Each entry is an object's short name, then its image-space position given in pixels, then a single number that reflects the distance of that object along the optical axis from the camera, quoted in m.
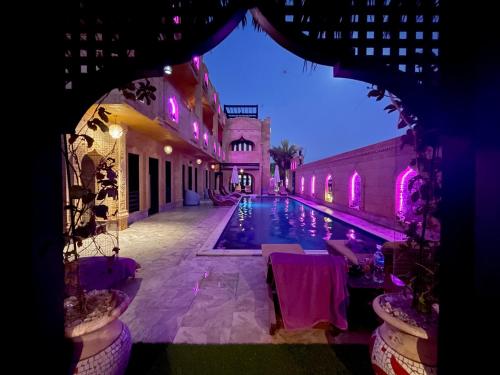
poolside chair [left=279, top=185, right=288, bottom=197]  30.16
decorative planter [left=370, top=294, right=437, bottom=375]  1.78
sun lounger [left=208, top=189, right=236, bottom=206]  15.73
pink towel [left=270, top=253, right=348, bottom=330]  2.80
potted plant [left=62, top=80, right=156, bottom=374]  1.79
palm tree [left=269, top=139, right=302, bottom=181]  33.88
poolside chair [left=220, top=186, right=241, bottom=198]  21.53
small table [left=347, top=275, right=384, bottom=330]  2.97
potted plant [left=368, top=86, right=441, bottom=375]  1.79
